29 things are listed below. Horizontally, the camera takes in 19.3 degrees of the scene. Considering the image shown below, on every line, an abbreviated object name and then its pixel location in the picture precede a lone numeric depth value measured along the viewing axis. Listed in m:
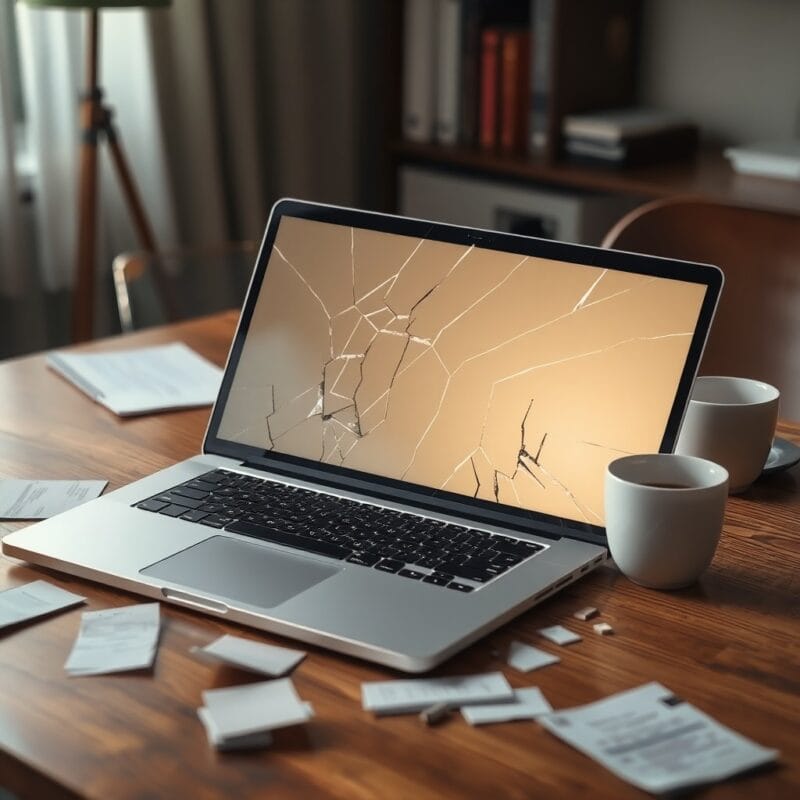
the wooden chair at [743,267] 2.33
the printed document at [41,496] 1.84
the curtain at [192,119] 3.55
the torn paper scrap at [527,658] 1.61
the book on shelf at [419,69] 3.85
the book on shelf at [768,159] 3.32
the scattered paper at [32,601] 1.67
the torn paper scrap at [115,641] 1.61
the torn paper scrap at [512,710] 1.56
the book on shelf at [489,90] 3.77
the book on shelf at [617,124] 3.56
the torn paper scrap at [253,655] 1.60
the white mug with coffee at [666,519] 1.68
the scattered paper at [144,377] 2.10
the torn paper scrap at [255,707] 1.54
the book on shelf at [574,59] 3.61
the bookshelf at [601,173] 3.28
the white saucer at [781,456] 1.92
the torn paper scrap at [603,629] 1.66
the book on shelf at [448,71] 3.80
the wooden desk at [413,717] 1.50
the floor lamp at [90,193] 3.32
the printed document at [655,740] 1.50
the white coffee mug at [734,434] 1.84
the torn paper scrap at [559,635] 1.65
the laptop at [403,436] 1.69
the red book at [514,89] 3.72
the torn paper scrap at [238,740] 1.52
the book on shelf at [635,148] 3.57
